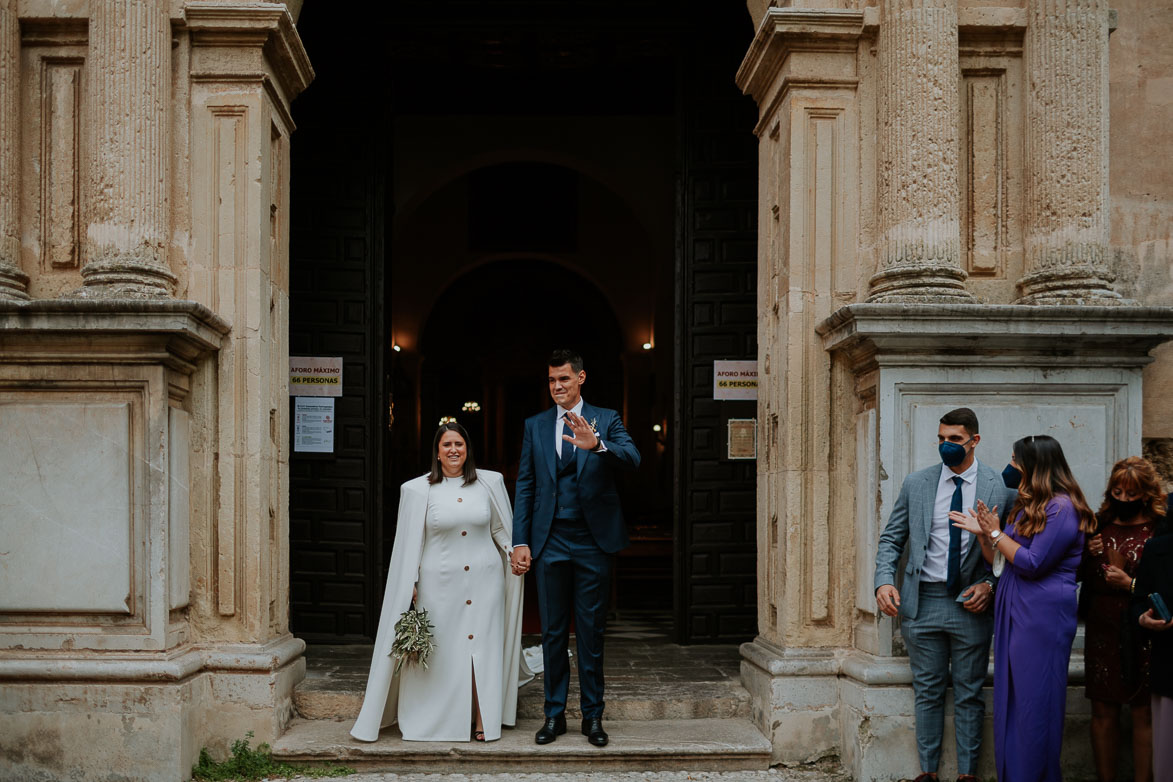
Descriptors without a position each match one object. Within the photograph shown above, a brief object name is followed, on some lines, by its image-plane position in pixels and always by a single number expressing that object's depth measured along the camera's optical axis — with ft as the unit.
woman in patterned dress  17.21
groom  20.43
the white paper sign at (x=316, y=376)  29.07
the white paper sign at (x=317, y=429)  29.30
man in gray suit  18.01
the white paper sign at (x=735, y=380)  29.14
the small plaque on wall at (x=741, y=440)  29.30
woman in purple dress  16.53
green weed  19.98
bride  20.71
